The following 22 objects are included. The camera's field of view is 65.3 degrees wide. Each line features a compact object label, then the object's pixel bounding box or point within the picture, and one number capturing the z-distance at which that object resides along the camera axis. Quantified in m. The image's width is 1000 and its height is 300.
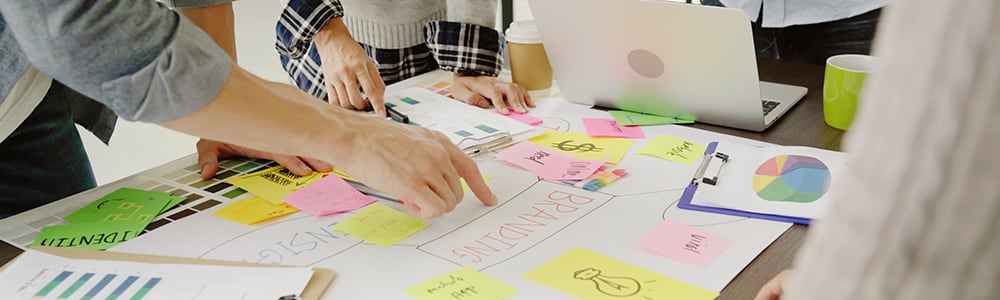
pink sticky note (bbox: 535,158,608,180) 1.04
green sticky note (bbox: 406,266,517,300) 0.74
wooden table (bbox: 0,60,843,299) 0.77
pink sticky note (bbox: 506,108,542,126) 1.27
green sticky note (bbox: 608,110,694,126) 1.26
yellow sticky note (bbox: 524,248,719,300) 0.74
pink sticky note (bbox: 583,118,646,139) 1.21
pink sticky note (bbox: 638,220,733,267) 0.81
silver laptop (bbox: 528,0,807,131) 1.13
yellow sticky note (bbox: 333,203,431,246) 0.88
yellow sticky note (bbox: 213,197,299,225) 0.93
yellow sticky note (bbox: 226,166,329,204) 1.00
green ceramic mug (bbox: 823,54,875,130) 1.17
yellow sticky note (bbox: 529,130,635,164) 1.12
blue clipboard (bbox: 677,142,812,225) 0.90
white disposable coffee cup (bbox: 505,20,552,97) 1.38
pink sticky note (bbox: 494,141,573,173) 1.09
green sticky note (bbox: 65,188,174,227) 0.93
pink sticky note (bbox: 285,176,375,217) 0.95
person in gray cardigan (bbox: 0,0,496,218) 0.69
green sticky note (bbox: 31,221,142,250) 0.87
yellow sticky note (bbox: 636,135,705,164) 1.11
